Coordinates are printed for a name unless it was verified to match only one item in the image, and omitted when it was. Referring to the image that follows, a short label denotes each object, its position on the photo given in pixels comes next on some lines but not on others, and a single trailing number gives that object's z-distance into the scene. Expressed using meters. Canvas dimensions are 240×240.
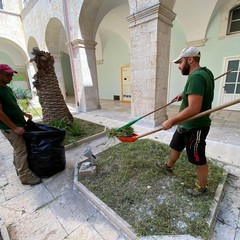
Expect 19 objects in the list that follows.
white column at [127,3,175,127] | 3.40
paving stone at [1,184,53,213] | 1.66
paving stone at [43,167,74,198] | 1.89
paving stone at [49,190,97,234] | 1.46
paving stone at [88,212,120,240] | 1.34
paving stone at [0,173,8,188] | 2.04
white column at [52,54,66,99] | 8.00
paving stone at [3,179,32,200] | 1.85
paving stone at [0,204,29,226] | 1.51
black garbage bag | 1.93
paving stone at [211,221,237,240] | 1.28
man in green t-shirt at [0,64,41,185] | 1.74
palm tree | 3.47
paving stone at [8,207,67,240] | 1.35
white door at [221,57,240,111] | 5.32
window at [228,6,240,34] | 5.05
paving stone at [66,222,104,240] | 1.32
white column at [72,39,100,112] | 5.50
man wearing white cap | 1.29
